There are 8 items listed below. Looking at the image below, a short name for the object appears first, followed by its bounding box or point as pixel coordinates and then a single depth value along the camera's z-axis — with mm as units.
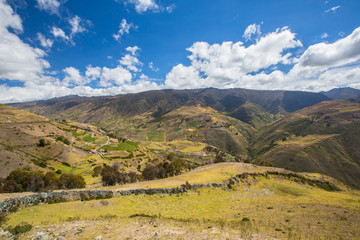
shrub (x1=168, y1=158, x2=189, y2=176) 63750
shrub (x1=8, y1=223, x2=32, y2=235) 15242
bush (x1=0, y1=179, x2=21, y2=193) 35312
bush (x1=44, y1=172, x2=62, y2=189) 42594
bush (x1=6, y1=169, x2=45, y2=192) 40819
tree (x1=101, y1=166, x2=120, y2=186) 51969
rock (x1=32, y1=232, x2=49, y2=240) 14281
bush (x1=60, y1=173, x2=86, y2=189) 45469
